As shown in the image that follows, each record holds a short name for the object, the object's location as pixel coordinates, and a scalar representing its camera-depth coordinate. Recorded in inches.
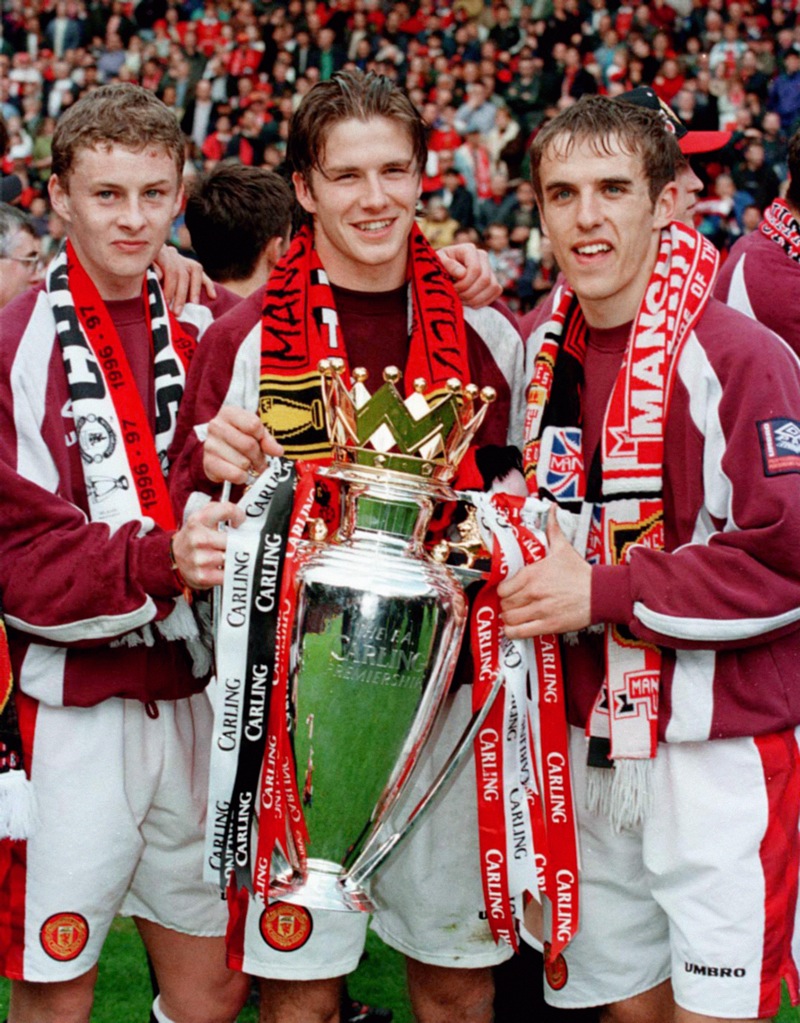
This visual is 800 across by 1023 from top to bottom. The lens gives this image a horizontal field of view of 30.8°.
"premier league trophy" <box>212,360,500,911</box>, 88.0
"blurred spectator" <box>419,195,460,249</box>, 541.0
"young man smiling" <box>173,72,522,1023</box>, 104.6
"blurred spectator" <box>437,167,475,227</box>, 561.1
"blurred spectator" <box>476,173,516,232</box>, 553.3
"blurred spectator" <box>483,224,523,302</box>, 528.7
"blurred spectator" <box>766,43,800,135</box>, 554.3
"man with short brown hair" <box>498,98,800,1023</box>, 94.1
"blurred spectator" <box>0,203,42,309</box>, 155.7
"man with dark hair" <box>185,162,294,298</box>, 164.1
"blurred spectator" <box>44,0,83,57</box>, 759.1
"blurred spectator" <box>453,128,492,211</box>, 583.5
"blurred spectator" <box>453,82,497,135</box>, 620.7
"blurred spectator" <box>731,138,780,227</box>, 502.6
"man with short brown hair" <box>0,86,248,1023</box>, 104.7
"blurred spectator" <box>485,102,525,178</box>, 585.6
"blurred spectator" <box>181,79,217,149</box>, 679.1
